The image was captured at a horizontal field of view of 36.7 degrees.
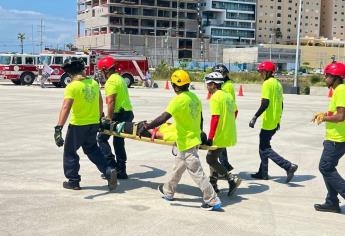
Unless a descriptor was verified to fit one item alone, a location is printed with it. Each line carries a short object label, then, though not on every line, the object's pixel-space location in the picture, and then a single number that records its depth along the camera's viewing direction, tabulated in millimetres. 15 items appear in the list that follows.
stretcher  7207
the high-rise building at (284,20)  140000
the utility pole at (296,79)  36688
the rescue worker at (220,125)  7059
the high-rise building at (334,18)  153500
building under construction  112875
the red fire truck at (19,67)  36750
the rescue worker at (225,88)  8597
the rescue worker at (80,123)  7336
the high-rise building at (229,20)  126188
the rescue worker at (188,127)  6605
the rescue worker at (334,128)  6477
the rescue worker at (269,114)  8500
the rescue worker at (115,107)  8016
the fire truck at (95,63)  35281
